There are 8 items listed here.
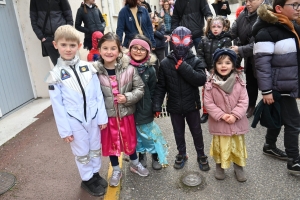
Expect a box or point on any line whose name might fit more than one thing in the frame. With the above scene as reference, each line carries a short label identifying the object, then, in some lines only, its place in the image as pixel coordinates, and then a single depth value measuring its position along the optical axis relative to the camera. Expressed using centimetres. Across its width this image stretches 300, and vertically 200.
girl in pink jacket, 278
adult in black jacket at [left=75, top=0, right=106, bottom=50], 552
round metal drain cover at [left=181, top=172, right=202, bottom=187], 301
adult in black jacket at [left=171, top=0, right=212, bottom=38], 471
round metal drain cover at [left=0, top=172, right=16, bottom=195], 299
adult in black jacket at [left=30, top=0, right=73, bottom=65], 454
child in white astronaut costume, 251
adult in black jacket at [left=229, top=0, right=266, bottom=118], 384
